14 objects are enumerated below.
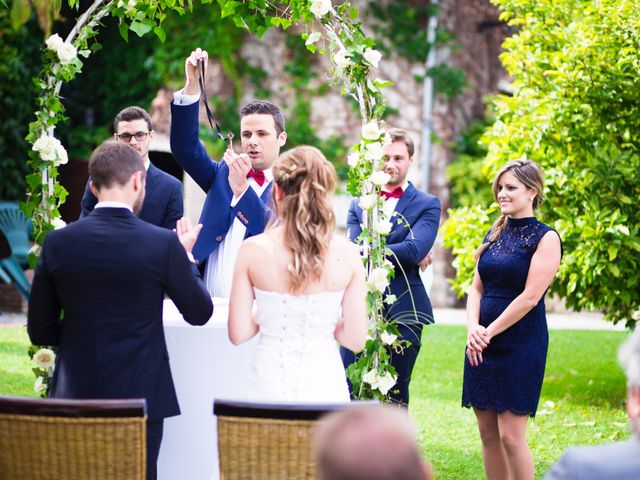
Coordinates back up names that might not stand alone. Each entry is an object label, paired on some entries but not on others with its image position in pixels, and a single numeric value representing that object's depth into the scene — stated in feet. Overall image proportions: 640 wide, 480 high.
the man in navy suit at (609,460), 7.28
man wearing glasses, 17.07
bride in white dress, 11.45
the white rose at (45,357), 14.49
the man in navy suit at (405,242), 17.25
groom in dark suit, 10.94
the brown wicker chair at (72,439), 9.69
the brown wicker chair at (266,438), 9.75
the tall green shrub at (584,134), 23.97
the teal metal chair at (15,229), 40.04
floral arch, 15.25
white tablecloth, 13.91
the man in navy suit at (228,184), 15.29
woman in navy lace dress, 15.12
